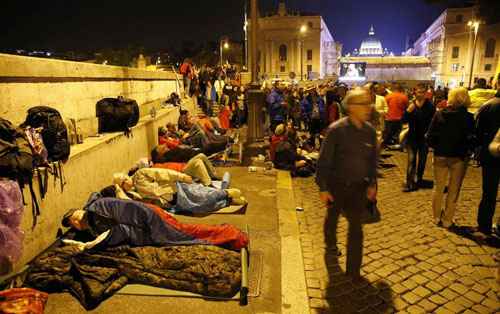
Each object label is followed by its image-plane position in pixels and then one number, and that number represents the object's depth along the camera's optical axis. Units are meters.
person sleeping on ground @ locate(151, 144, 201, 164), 8.60
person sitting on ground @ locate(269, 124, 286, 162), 9.20
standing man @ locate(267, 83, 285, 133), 12.70
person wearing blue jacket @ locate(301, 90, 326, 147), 11.85
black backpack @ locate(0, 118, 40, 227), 3.80
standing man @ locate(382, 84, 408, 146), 10.48
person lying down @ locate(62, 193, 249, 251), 4.48
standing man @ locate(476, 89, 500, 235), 5.04
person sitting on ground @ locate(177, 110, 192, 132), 11.59
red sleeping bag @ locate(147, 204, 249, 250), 4.54
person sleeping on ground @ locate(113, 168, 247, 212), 6.09
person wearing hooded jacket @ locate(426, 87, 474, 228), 5.26
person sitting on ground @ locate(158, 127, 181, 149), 9.45
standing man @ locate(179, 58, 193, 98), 17.45
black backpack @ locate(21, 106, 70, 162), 4.77
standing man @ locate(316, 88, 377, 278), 3.81
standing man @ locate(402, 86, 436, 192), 6.99
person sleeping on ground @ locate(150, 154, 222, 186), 7.04
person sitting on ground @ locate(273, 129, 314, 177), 8.65
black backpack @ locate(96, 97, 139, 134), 7.49
